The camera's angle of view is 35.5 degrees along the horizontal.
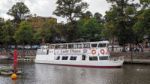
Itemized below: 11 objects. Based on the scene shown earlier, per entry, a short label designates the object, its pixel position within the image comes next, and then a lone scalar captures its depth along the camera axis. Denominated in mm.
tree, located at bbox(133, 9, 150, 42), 59233
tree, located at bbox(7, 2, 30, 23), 97561
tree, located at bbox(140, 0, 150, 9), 61014
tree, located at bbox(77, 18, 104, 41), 87037
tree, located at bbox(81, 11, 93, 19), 82663
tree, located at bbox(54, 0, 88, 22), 79712
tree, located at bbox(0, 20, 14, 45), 91587
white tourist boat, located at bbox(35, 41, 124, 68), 55144
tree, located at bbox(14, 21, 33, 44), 89028
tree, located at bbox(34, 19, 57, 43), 87677
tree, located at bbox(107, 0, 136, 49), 66177
